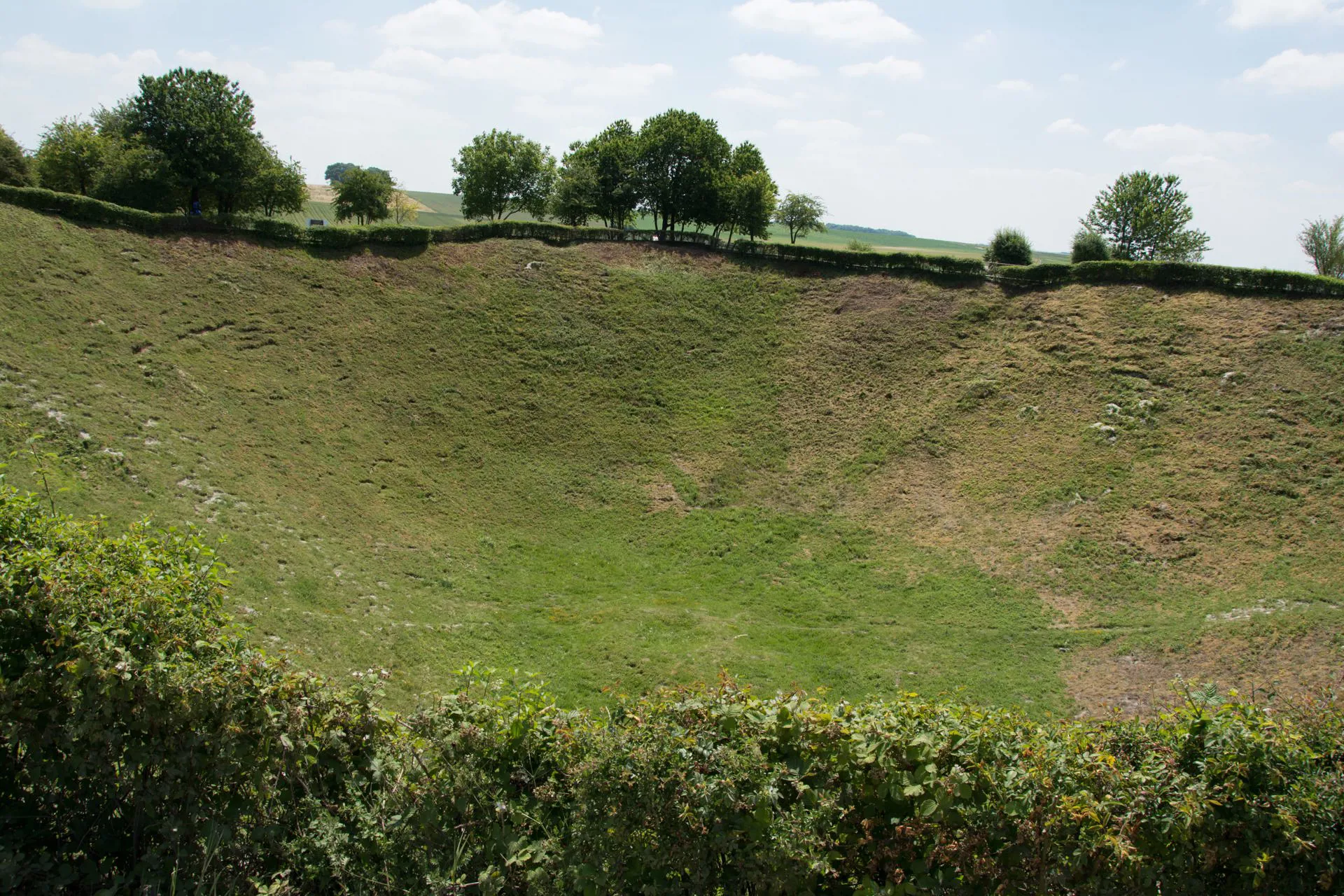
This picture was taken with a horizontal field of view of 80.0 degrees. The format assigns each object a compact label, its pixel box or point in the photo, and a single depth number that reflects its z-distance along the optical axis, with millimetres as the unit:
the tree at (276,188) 47375
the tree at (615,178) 56531
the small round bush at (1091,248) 45594
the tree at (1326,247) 49344
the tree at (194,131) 44188
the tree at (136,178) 40781
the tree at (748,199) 54969
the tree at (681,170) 55719
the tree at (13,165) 44812
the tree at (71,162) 44906
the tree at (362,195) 61219
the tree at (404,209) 84381
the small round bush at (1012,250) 45938
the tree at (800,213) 71188
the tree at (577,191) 57188
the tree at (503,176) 62562
